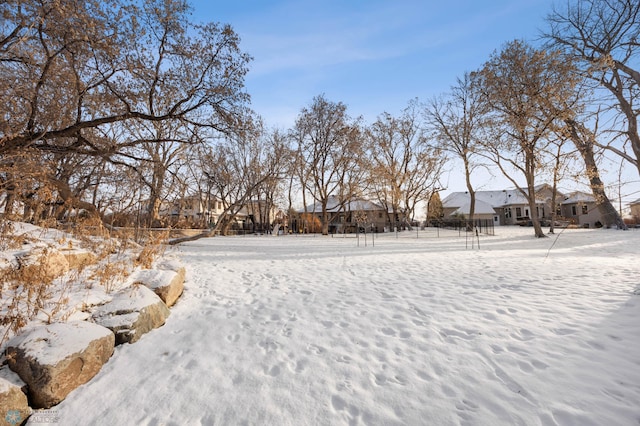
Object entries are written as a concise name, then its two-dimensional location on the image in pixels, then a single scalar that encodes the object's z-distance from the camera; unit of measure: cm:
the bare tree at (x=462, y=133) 2303
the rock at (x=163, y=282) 482
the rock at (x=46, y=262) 403
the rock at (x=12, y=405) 222
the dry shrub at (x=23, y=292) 307
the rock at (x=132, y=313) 355
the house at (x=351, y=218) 3194
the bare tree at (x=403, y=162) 2688
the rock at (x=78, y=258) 505
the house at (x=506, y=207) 3544
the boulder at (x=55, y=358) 249
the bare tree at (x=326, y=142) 2520
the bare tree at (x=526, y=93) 926
